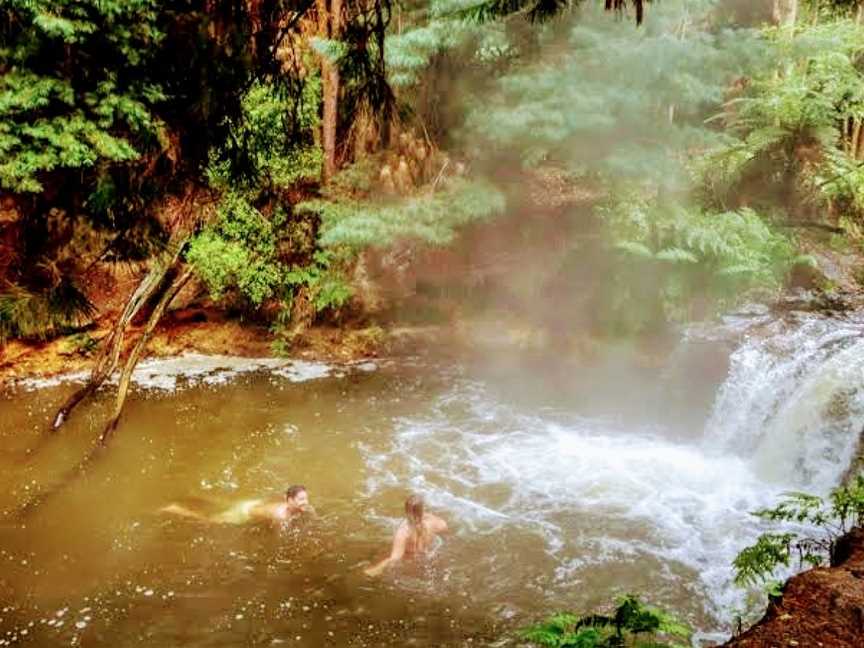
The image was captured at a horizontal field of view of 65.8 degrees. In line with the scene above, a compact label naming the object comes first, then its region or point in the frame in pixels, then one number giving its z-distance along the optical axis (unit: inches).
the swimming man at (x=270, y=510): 263.7
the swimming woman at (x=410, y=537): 240.4
